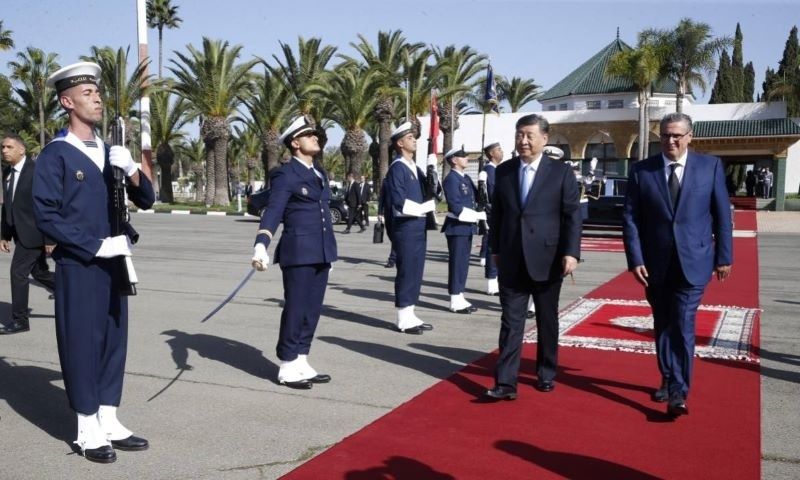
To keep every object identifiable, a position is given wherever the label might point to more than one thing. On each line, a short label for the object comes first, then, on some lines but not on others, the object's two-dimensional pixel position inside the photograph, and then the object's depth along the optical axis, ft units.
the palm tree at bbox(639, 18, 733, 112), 128.57
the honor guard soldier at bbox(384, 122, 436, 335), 25.08
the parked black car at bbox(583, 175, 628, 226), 69.46
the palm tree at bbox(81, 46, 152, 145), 126.21
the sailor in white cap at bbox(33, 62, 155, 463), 13.50
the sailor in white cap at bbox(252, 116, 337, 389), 18.44
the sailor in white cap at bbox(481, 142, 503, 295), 33.04
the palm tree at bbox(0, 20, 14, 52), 185.11
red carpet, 13.17
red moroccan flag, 33.24
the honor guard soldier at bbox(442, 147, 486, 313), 28.50
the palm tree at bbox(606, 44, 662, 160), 127.54
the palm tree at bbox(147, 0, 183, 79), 250.57
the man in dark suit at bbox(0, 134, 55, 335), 24.99
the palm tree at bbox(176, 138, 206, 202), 226.58
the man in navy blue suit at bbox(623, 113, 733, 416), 16.02
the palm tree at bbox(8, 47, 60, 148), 181.58
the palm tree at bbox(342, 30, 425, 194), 133.49
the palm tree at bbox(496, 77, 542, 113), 187.11
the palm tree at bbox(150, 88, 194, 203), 146.00
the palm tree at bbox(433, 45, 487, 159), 148.36
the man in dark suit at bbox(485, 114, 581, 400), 17.38
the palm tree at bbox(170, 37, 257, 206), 127.34
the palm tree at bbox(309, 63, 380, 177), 130.52
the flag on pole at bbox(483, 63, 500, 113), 64.03
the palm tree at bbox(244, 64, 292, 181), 134.21
